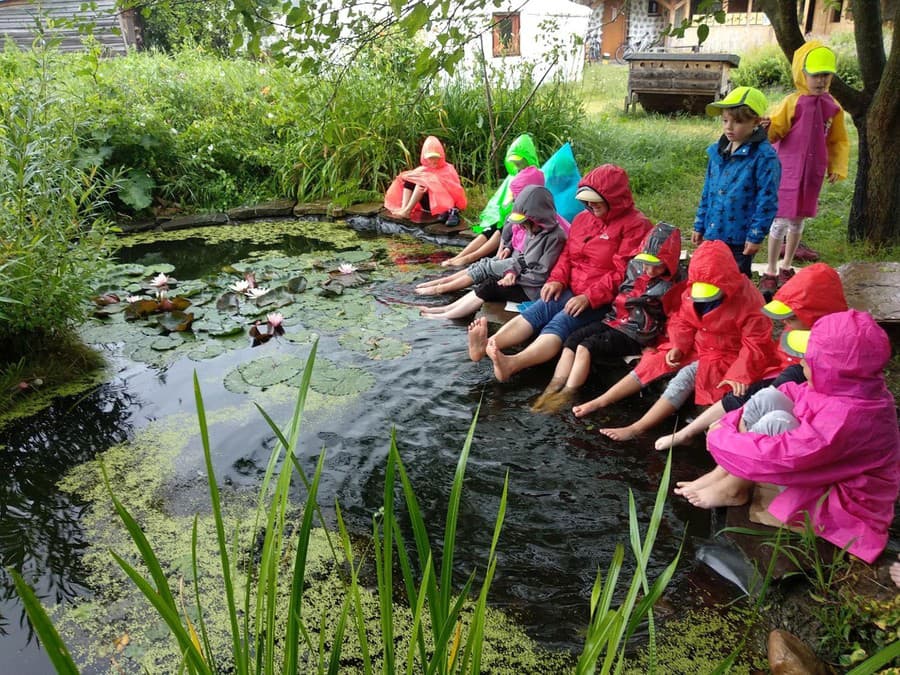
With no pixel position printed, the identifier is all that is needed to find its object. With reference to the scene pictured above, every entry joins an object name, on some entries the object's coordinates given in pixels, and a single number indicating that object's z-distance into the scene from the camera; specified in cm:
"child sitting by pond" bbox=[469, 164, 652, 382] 382
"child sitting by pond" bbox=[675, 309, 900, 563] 208
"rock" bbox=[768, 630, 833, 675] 184
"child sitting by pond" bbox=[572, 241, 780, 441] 296
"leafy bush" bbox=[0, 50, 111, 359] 345
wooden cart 1122
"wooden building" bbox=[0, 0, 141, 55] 1496
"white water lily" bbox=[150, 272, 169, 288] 483
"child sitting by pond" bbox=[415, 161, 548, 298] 471
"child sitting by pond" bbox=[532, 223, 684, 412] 351
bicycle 1901
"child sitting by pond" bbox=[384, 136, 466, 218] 636
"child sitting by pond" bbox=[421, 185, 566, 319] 421
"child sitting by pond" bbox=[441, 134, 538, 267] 536
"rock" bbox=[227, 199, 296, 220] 719
